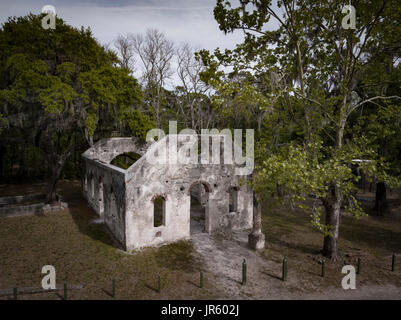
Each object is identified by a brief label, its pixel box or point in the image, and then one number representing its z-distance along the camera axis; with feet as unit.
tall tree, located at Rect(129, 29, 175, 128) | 98.63
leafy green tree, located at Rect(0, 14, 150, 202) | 53.36
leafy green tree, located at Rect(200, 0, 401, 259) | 34.30
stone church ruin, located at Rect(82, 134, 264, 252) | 42.47
